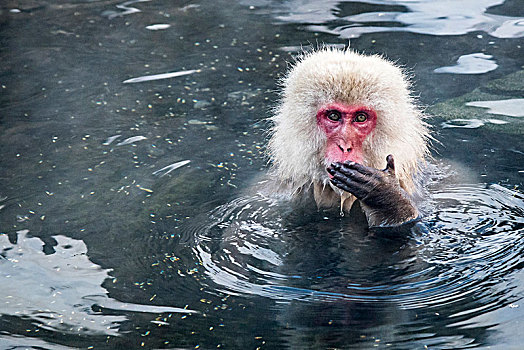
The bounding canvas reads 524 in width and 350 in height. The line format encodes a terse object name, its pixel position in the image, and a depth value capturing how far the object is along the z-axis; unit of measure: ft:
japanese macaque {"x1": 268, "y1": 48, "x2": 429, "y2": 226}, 26.76
